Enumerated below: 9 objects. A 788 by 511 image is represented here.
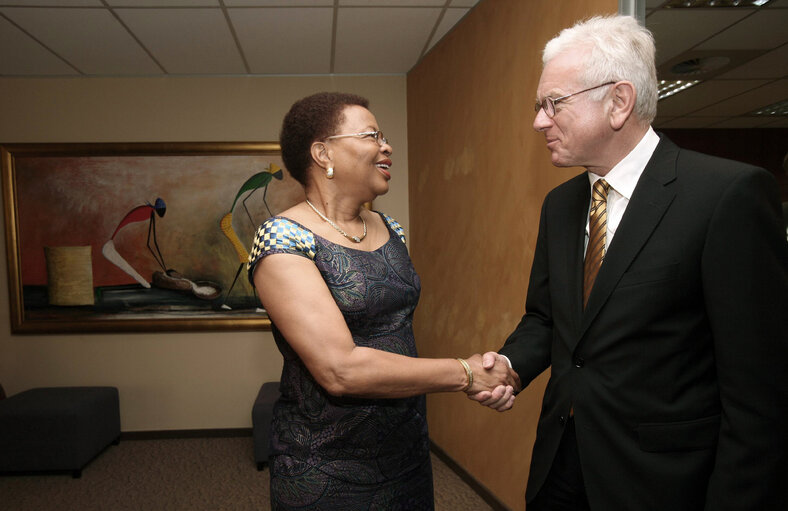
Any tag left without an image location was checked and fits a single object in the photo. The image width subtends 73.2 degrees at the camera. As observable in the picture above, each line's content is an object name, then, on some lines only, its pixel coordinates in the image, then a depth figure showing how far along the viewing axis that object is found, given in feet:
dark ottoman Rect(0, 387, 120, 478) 12.18
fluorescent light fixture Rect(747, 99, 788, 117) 4.94
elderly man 3.37
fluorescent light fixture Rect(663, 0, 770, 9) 5.19
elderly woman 4.19
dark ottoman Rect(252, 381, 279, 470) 12.37
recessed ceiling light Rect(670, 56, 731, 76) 5.74
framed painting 14.32
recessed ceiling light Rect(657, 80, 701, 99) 5.65
